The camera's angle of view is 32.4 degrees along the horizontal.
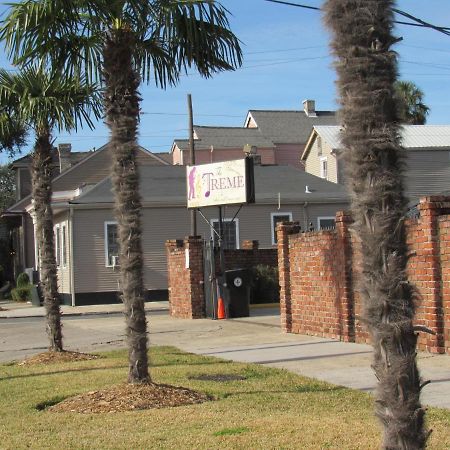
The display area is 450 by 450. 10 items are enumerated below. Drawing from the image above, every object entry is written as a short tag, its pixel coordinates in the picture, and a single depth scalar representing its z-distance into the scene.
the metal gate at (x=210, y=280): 21.02
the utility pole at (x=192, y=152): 28.59
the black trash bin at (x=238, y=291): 21.14
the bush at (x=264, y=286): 25.36
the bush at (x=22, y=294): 36.78
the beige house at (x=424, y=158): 43.50
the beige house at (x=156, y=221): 30.83
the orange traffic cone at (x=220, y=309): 20.77
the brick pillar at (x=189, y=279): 21.53
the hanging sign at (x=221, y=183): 19.91
